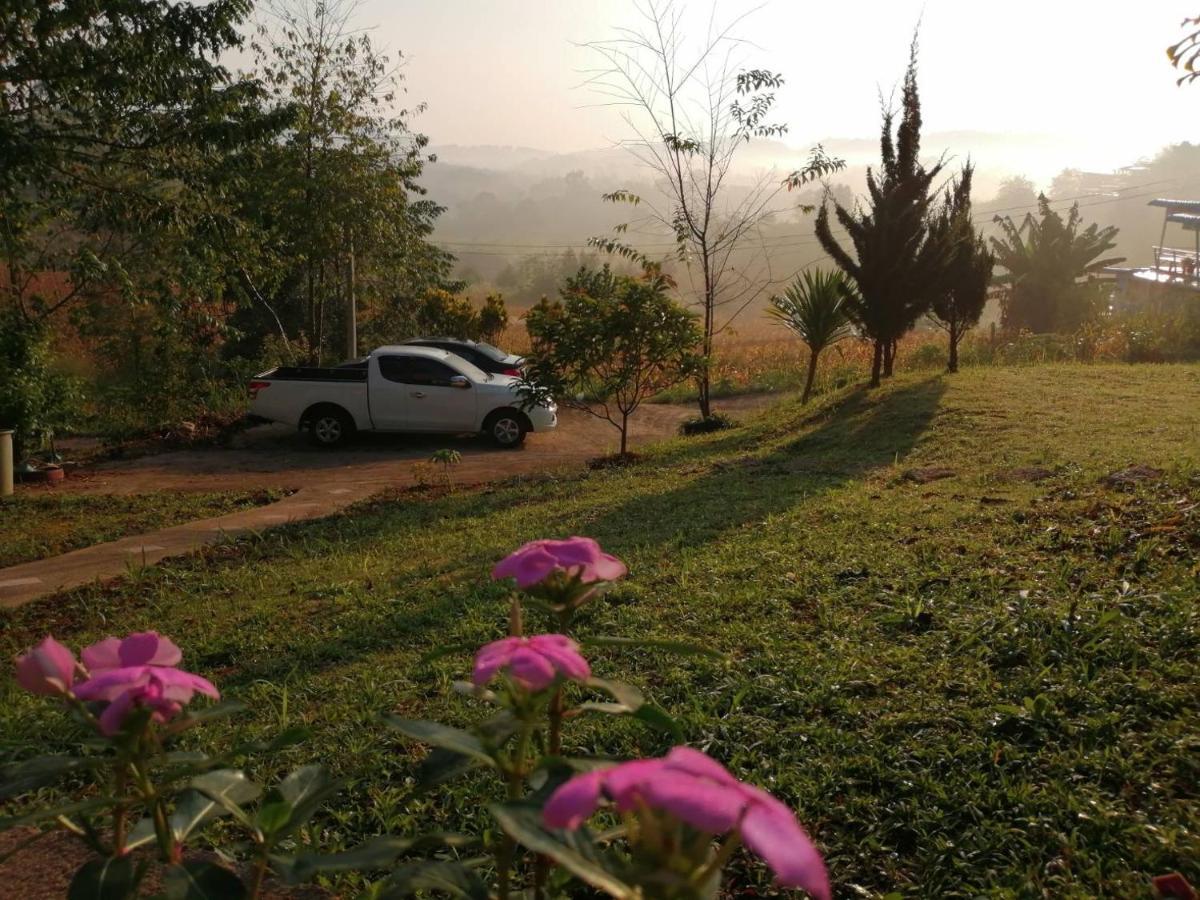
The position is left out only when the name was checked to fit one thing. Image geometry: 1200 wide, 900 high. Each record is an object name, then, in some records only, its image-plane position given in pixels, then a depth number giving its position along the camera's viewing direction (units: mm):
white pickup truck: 13172
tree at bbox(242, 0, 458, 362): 15820
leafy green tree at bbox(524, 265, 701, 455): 10312
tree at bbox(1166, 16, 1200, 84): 3626
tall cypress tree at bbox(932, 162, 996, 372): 11727
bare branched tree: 12953
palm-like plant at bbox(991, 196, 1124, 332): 22797
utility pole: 17906
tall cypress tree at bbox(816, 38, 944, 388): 11461
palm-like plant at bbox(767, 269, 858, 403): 13031
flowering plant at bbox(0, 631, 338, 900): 997
